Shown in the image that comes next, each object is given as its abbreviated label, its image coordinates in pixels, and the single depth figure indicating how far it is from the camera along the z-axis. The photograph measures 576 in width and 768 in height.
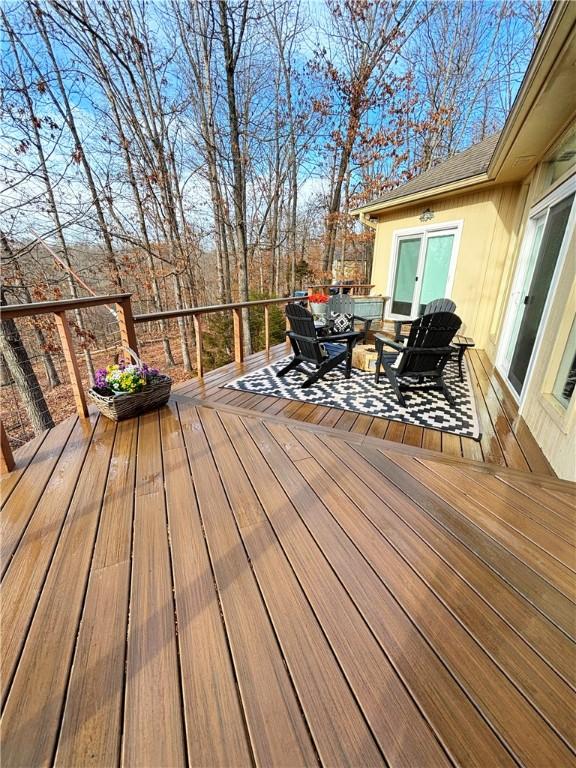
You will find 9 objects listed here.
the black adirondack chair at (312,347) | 3.36
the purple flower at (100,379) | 2.56
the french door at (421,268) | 5.61
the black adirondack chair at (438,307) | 4.07
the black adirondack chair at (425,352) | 2.89
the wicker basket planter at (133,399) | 2.45
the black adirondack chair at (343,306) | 4.78
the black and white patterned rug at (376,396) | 2.70
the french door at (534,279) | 2.63
